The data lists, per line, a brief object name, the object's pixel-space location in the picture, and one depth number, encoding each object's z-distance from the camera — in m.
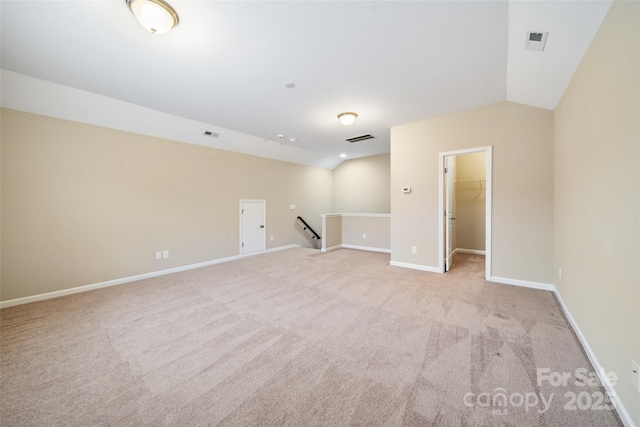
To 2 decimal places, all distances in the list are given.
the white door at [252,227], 5.65
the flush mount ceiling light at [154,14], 1.72
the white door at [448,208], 4.17
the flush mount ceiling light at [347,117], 3.81
